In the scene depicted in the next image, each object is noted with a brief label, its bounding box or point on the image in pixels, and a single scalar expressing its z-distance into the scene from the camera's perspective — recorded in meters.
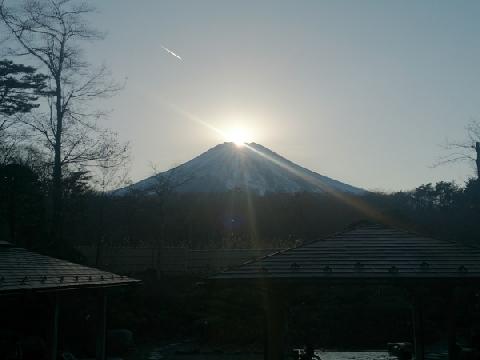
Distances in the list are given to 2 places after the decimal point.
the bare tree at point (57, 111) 23.75
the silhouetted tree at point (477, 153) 28.64
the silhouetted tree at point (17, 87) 26.05
